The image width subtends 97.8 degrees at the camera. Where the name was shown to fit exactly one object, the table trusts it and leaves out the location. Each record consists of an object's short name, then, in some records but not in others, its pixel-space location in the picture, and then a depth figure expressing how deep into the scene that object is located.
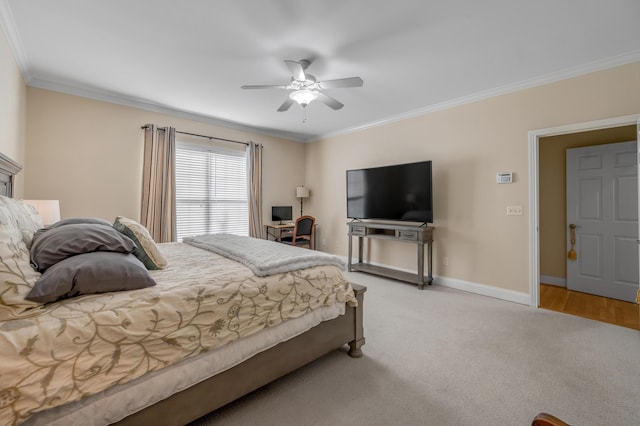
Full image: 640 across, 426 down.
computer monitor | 5.63
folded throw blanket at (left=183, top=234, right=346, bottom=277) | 1.79
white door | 3.43
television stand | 3.90
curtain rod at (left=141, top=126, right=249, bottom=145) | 4.43
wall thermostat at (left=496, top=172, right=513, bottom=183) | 3.41
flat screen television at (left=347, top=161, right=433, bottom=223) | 3.95
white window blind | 4.57
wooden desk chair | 5.17
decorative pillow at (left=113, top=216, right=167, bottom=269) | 1.82
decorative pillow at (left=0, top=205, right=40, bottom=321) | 1.05
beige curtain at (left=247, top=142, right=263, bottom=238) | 5.23
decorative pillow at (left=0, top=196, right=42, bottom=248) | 1.44
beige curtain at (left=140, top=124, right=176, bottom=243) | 4.07
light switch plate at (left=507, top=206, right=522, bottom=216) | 3.35
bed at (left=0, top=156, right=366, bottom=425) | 1.02
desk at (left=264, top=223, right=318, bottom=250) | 5.30
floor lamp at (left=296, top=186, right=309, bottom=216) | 5.92
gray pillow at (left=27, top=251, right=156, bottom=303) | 1.18
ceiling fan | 2.61
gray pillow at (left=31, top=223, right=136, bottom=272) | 1.35
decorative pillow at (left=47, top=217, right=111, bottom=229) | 1.83
